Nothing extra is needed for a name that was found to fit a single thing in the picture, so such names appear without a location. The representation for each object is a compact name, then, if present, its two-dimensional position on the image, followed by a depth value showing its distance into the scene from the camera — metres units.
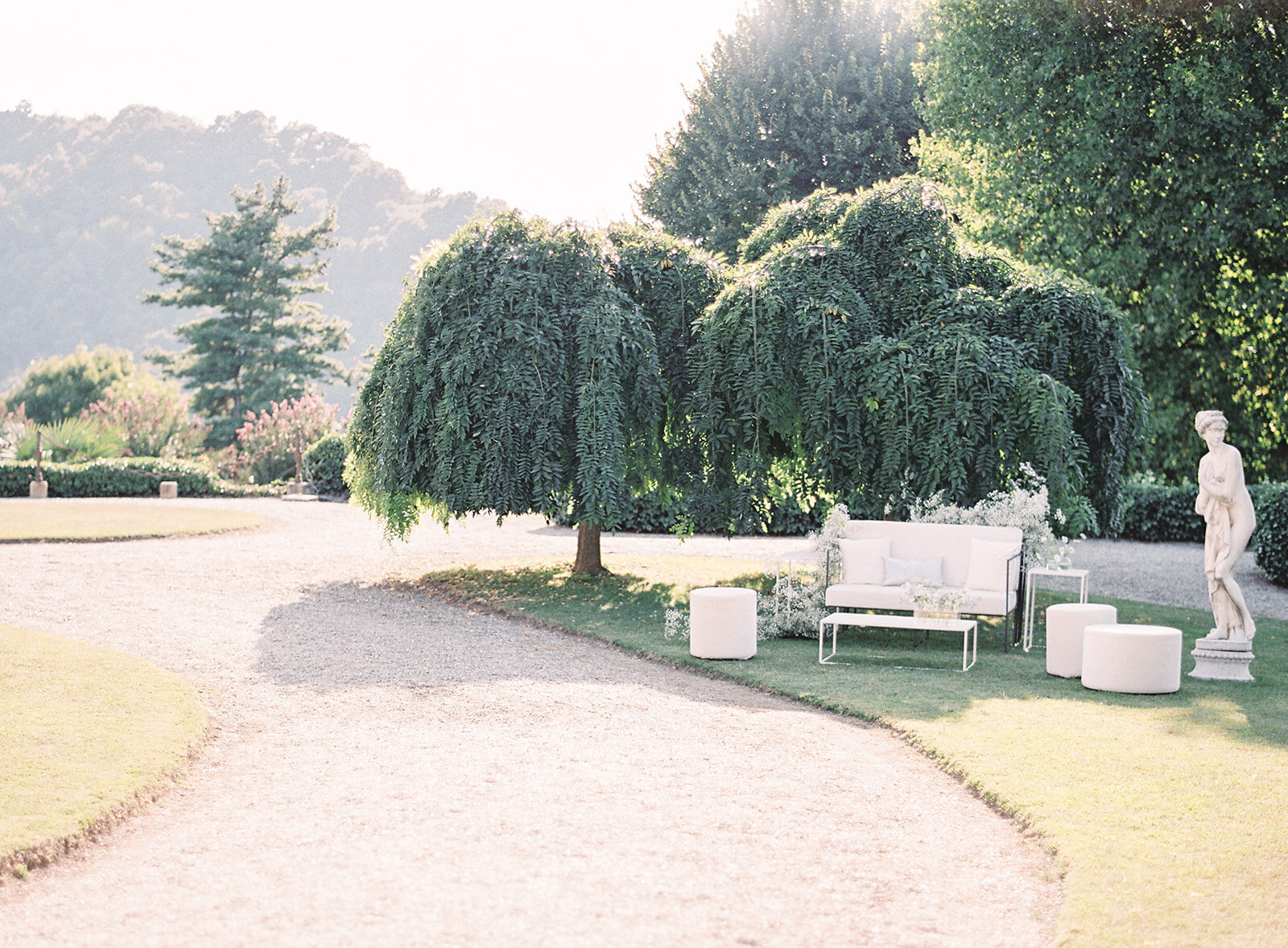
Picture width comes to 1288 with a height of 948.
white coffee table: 8.70
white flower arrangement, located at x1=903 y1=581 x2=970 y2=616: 9.03
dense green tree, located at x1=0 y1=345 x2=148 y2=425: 38.75
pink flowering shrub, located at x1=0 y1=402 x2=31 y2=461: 26.53
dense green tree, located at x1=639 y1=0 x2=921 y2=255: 24.00
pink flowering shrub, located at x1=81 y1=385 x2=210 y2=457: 28.33
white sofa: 9.66
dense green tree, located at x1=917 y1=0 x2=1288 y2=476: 15.01
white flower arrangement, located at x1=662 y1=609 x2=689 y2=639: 10.01
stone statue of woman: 8.43
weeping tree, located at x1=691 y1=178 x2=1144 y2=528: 10.71
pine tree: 37.16
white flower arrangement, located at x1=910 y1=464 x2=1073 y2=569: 10.46
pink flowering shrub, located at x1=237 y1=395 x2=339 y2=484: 28.06
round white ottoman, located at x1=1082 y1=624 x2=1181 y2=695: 7.87
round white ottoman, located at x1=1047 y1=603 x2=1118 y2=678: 8.54
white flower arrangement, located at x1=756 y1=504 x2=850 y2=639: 10.11
